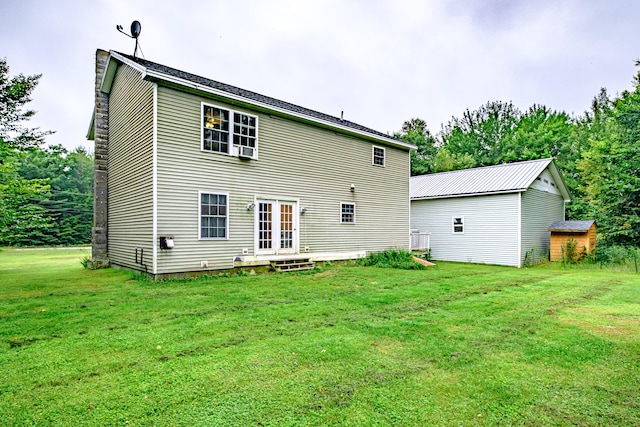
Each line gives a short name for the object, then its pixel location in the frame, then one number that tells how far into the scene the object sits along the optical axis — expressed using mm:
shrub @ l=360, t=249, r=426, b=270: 12336
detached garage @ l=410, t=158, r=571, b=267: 14531
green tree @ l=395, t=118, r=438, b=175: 32844
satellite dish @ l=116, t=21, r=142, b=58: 11188
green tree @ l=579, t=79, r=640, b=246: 16703
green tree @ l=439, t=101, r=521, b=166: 35125
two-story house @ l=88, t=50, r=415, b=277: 8742
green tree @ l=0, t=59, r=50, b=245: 11164
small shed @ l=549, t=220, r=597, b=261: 14578
